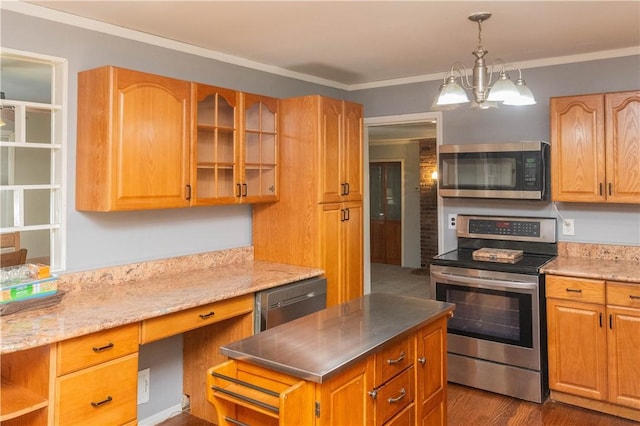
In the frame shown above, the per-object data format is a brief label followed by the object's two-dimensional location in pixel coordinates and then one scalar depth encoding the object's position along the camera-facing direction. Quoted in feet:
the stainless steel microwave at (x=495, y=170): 10.91
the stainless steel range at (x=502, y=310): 10.14
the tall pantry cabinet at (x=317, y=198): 10.96
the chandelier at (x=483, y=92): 7.54
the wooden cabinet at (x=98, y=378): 6.42
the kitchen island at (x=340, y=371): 5.10
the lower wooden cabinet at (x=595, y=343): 9.28
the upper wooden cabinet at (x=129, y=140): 8.00
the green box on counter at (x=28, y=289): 6.98
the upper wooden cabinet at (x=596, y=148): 9.81
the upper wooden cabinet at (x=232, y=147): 9.58
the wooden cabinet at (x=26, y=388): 6.28
